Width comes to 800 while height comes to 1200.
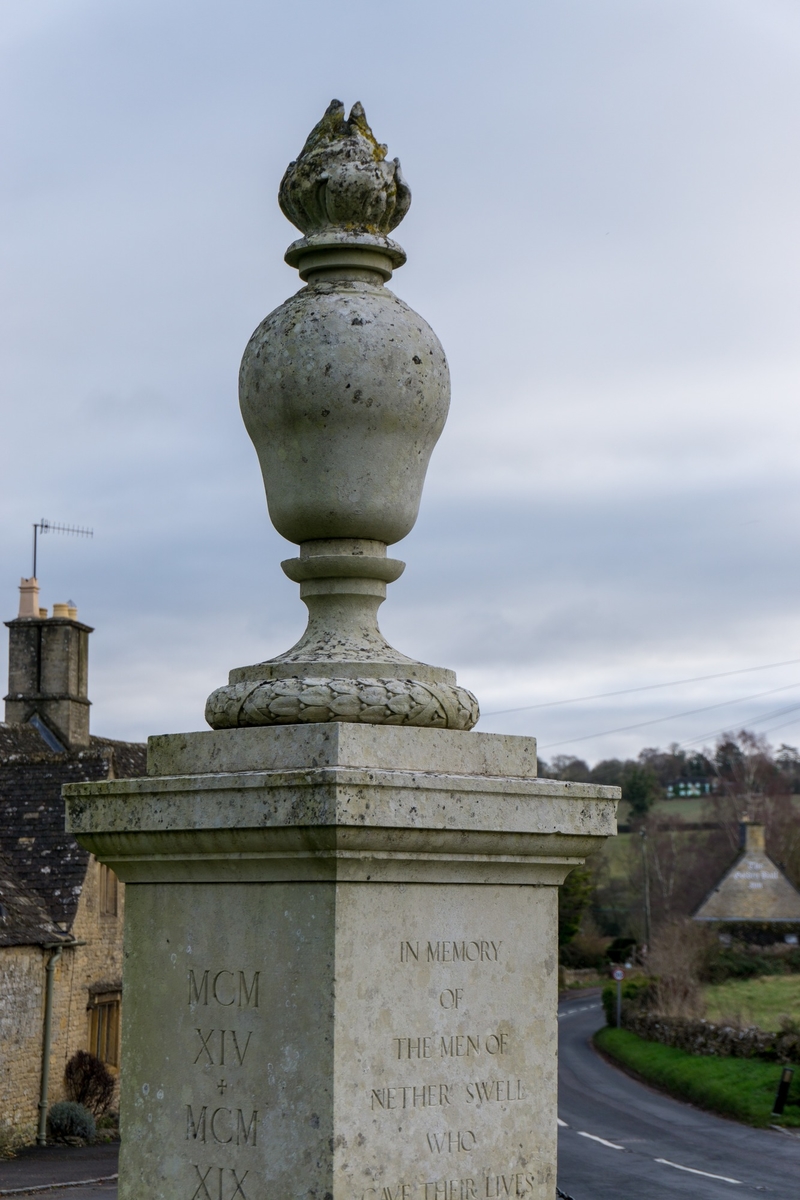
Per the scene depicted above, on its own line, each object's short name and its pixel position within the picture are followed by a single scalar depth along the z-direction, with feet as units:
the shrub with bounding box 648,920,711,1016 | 143.43
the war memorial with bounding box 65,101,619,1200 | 10.04
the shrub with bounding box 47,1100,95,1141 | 79.66
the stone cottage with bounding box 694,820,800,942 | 201.67
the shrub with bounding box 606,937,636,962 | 218.18
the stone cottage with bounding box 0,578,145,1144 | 79.87
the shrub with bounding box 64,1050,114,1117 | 83.46
